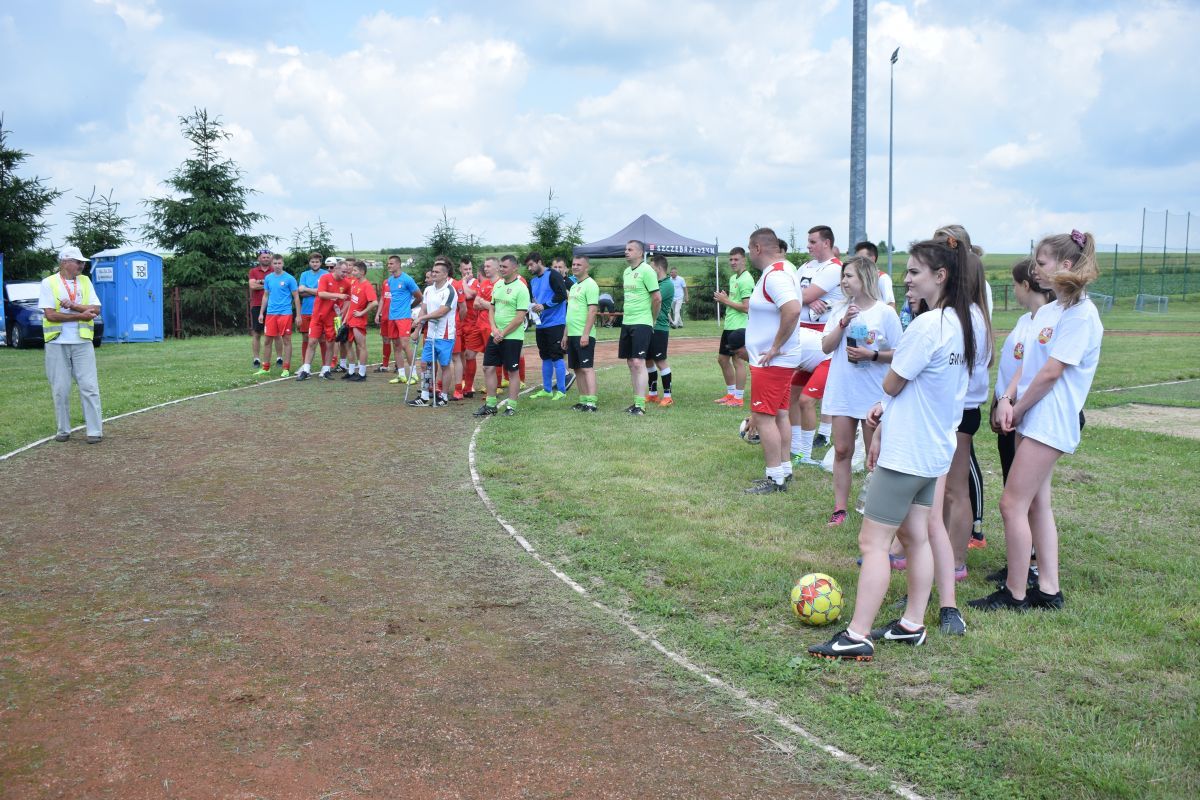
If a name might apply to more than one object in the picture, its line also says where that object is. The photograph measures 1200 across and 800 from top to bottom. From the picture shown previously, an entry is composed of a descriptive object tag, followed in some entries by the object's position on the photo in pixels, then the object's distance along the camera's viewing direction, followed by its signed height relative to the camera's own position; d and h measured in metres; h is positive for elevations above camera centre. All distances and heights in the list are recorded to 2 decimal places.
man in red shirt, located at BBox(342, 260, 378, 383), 15.83 -0.28
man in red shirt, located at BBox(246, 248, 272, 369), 17.44 -0.10
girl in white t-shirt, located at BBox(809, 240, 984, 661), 4.50 -0.66
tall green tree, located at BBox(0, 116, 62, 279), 33.50 +2.72
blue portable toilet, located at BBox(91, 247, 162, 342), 27.59 +0.12
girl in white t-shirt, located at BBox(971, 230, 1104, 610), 4.95 -0.65
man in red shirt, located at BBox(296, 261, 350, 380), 15.70 -0.15
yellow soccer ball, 5.09 -1.66
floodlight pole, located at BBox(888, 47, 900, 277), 22.26 +4.30
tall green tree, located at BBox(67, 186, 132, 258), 35.53 +2.46
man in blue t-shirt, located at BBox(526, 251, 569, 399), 13.39 -0.25
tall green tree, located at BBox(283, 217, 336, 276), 35.66 +1.76
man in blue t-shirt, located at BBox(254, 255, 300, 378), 16.16 -0.15
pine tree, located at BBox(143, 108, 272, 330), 36.06 +2.74
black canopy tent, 32.95 +1.52
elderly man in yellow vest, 10.38 -0.44
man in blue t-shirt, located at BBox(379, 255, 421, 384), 15.45 -0.20
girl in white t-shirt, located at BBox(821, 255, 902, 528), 6.47 -0.52
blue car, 24.11 -0.44
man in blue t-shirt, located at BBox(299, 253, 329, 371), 16.08 +0.01
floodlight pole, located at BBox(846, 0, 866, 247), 12.08 +1.89
